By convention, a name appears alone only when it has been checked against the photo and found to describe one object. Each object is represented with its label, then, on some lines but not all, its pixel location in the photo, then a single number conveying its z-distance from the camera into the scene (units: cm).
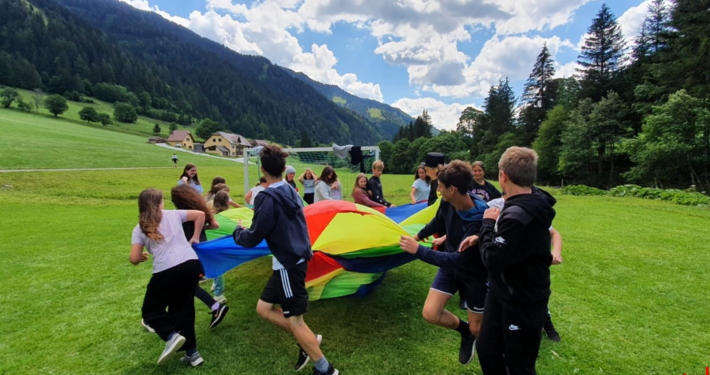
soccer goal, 1116
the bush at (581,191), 1954
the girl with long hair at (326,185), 721
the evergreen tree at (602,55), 3089
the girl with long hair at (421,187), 697
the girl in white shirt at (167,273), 290
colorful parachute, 362
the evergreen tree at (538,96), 4019
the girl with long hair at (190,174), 661
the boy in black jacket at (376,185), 673
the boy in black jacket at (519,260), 185
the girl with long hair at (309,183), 805
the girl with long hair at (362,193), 645
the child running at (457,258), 261
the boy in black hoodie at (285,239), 262
